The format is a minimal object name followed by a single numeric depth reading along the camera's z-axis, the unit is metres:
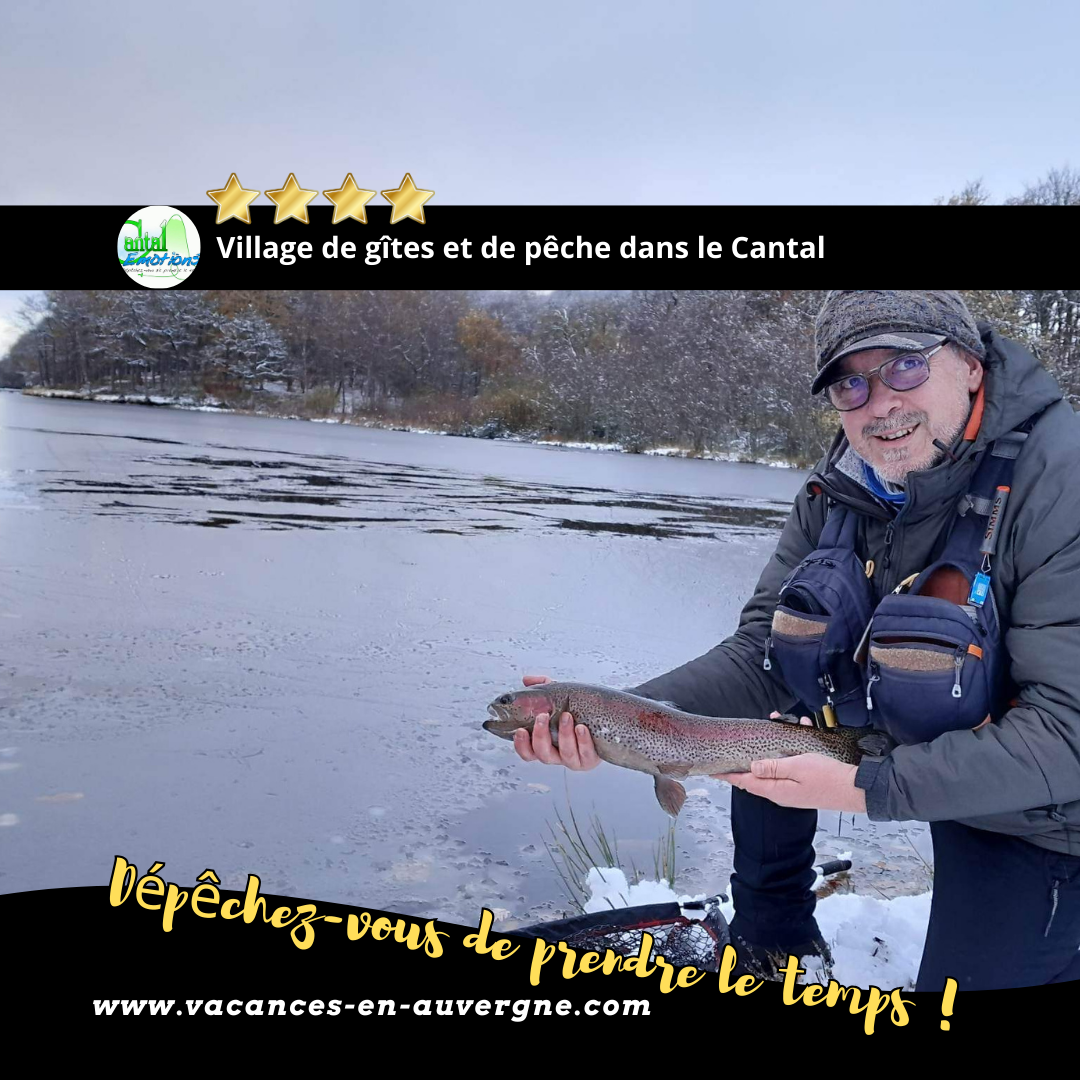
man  1.67
